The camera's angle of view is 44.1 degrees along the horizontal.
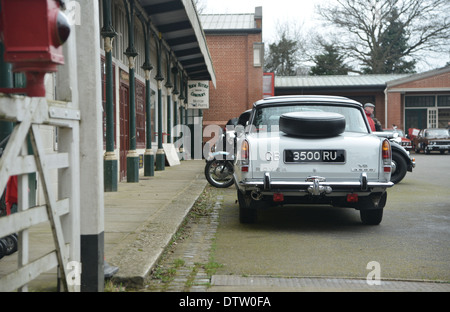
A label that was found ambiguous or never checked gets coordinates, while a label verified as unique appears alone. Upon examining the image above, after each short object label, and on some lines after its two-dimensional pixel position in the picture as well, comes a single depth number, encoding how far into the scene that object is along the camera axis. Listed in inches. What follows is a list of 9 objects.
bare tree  1870.1
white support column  135.3
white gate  99.5
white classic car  256.8
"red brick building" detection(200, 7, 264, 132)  1294.3
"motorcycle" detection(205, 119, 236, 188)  487.5
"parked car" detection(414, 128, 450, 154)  1314.0
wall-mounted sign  1061.8
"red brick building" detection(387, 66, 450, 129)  1644.9
